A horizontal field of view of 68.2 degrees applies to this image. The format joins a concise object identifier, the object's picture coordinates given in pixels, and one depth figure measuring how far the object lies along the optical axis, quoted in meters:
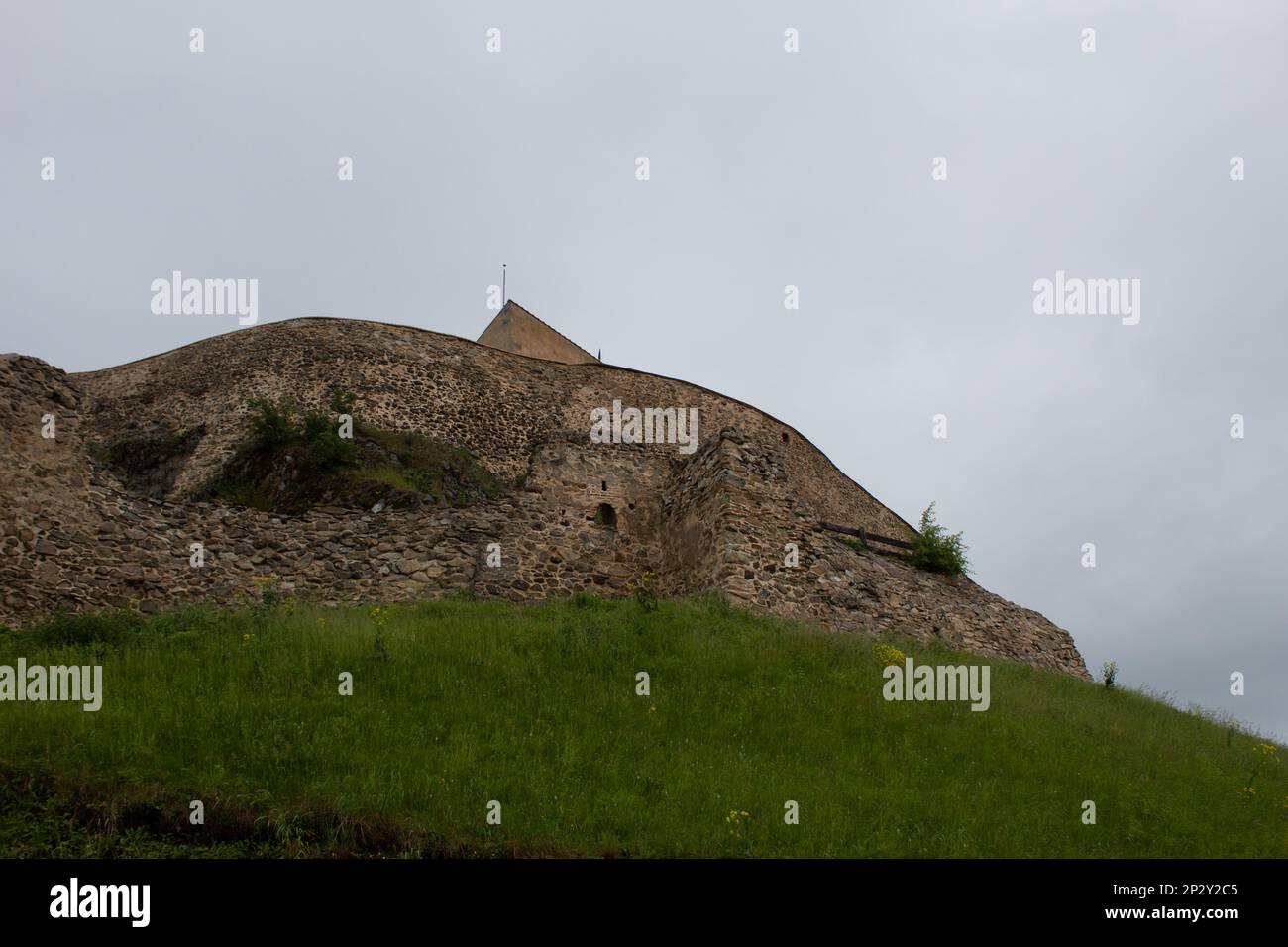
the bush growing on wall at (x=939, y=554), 20.81
